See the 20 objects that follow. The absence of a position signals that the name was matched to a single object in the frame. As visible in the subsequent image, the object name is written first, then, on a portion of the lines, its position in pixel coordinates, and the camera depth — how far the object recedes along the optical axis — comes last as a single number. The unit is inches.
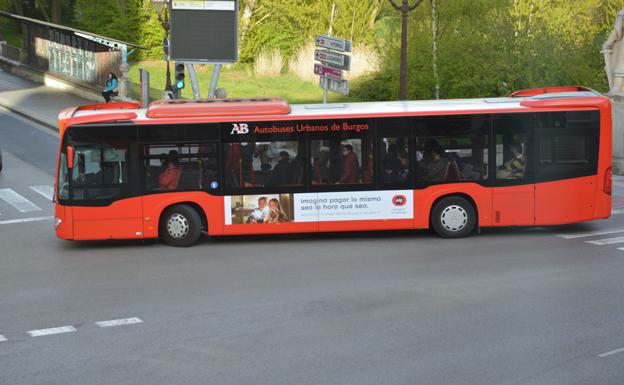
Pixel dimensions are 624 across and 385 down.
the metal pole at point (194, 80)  1069.8
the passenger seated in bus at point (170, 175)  718.5
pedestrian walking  1547.7
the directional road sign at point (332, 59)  1104.8
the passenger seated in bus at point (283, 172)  722.2
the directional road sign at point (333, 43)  1100.5
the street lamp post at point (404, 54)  1119.2
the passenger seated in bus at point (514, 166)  730.2
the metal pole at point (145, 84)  1141.7
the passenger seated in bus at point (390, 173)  727.1
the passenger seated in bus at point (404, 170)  727.4
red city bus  715.4
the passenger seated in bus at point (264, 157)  722.2
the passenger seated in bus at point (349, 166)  726.5
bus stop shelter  1731.1
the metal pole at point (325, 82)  1120.4
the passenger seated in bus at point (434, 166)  727.1
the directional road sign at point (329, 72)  1119.0
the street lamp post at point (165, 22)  1564.3
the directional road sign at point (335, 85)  1096.8
